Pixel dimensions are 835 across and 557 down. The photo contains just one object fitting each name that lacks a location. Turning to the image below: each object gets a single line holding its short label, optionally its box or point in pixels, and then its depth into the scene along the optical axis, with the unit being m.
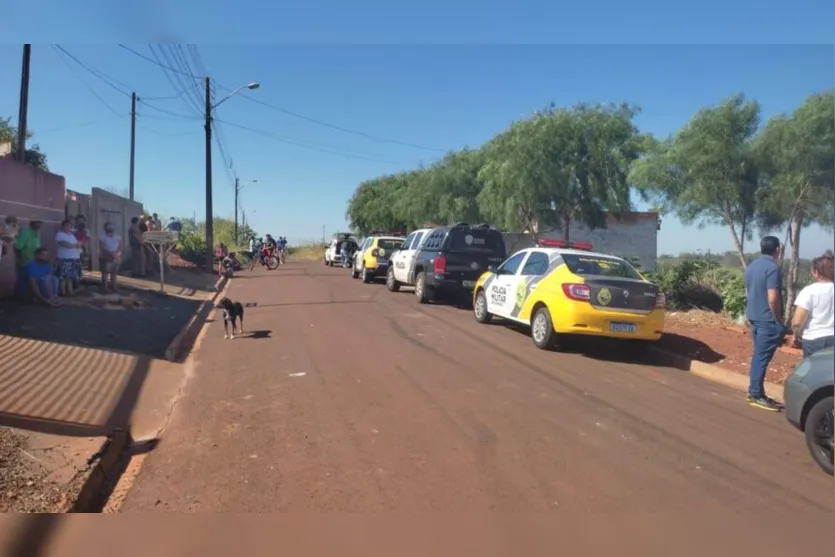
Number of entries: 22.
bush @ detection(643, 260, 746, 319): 14.30
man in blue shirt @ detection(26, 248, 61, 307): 11.31
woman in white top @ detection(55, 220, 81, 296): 13.00
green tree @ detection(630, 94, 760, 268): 12.36
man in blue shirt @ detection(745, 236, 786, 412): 7.07
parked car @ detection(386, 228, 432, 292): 17.91
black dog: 11.14
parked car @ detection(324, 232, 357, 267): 39.00
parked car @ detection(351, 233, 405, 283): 23.50
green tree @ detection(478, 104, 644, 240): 19.67
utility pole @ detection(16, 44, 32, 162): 14.82
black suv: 15.63
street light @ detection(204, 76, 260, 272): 28.48
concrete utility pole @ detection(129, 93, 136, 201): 41.91
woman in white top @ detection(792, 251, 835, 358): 5.62
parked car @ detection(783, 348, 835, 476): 5.12
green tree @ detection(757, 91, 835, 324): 10.18
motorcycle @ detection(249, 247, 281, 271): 32.28
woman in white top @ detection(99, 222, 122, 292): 14.68
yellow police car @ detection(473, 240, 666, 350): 9.60
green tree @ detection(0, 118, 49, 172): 27.78
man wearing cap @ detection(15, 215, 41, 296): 11.62
